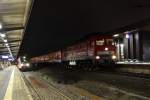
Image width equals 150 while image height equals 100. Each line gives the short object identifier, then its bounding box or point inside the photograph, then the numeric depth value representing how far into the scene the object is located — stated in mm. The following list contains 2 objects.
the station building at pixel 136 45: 25565
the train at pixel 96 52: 16638
